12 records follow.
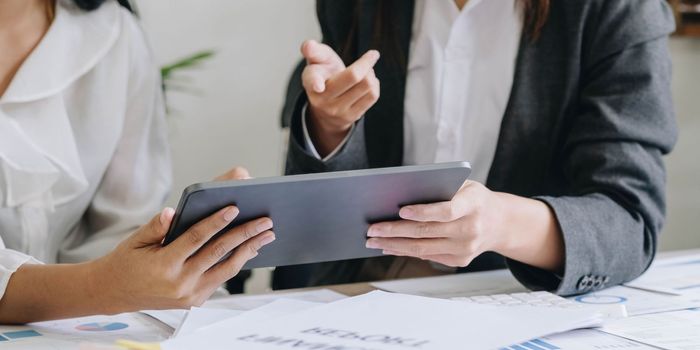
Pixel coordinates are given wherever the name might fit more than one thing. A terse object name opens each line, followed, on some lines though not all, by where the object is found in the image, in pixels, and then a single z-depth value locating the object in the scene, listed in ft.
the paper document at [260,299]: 4.61
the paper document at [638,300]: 4.51
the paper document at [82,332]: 4.08
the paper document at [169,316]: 4.35
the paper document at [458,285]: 4.86
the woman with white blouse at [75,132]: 5.13
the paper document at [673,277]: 4.85
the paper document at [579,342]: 3.95
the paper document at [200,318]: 4.00
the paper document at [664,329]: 4.05
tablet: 3.93
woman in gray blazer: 4.69
